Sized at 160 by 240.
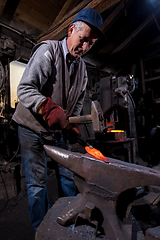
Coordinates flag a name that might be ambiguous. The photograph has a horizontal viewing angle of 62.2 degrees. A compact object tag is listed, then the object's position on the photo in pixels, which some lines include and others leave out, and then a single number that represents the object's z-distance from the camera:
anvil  0.74
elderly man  1.13
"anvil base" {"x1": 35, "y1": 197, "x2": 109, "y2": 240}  0.80
